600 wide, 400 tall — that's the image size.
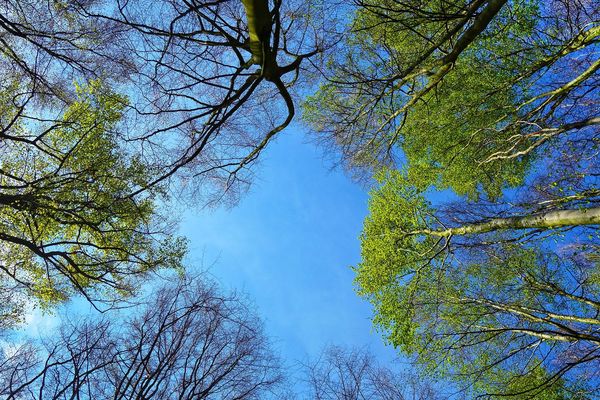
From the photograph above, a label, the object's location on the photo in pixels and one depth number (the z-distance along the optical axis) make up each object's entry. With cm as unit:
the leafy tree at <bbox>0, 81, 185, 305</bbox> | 656
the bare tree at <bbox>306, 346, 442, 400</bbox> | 756
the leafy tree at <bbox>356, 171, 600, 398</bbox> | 770
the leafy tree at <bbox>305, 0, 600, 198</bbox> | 675
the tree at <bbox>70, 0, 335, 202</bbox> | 382
